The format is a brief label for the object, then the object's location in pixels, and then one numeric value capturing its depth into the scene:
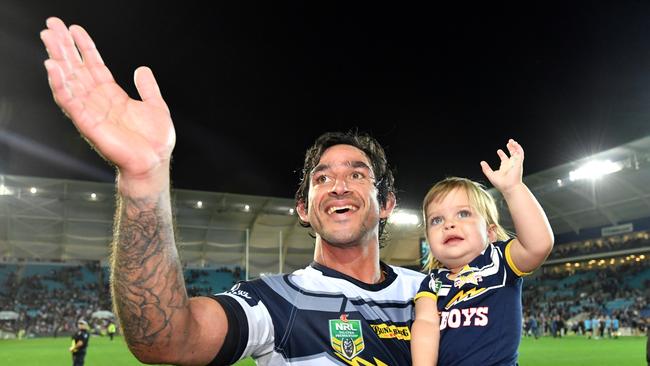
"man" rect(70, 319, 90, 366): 13.39
